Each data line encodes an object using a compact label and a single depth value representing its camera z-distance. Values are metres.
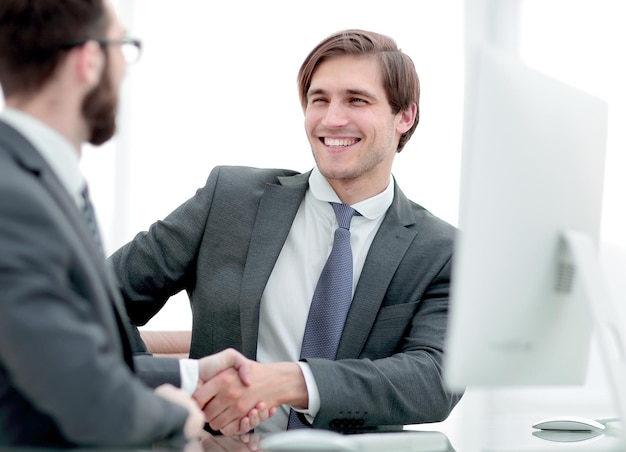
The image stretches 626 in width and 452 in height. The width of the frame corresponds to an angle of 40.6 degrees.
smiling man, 2.27
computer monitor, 1.31
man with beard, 1.18
